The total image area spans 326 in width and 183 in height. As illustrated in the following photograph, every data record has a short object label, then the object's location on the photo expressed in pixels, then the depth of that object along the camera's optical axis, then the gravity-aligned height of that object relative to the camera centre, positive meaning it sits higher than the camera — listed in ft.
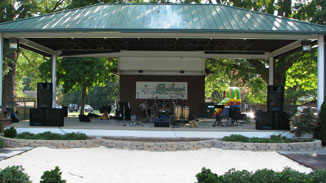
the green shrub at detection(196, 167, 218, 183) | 12.25 -3.27
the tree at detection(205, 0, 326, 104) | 51.92 +12.97
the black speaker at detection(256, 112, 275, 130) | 32.14 -2.39
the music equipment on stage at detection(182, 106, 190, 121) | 40.32 -1.97
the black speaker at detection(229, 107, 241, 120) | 37.58 -1.80
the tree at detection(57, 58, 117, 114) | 53.62 +4.83
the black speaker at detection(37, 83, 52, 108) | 33.19 +0.10
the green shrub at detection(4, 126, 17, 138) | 28.07 -3.28
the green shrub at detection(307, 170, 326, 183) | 13.01 -3.42
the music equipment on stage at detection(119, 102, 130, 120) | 42.93 -1.75
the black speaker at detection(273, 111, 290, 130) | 31.96 -2.37
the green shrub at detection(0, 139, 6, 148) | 25.79 -3.96
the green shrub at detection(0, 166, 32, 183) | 12.19 -3.24
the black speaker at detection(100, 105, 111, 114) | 49.51 -1.79
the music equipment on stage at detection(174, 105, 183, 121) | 39.40 -1.79
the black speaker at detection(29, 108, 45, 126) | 32.60 -2.20
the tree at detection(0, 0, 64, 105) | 58.29 +16.53
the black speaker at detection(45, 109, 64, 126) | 32.68 -2.09
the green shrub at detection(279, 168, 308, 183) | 13.05 -3.46
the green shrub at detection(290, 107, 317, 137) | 28.25 -2.17
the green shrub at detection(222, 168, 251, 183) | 13.04 -3.48
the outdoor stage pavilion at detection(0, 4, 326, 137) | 30.42 +7.12
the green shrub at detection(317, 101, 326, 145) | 28.48 -2.45
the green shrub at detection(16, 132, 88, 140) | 27.63 -3.56
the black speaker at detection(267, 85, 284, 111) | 33.14 -0.02
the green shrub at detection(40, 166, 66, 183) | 12.23 -3.27
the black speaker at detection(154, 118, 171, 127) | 33.42 -2.75
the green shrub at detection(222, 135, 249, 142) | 27.78 -3.70
